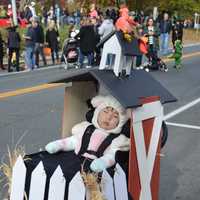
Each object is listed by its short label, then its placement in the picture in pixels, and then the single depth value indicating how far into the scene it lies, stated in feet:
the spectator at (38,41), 61.82
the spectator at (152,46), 59.72
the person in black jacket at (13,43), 59.22
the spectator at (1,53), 62.34
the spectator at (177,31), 79.38
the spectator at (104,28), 63.98
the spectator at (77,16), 117.55
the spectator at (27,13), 102.85
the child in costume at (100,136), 13.41
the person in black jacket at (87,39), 60.39
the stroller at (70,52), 61.87
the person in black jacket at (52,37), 67.46
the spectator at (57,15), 116.94
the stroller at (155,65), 60.13
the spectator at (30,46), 61.26
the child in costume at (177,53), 61.98
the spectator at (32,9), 102.68
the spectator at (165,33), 89.56
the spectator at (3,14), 109.67
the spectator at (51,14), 109.60
